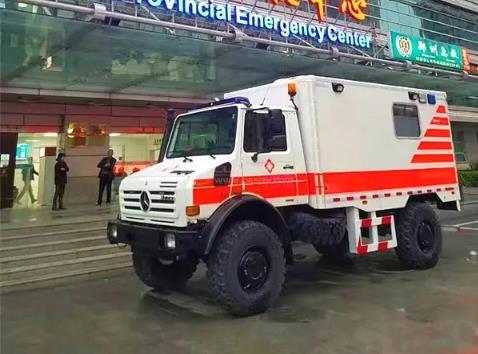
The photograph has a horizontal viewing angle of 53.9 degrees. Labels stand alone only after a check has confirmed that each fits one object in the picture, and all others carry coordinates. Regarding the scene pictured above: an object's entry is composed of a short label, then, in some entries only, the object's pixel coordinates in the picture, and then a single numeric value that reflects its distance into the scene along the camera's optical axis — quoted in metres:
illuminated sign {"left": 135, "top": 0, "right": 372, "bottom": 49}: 11.42
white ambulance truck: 5.75
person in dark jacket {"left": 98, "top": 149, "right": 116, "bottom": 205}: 13.73
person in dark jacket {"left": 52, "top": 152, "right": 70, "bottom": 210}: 12.78
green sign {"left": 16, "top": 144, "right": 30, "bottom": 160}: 15.29
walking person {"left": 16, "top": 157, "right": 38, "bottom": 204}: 15.52
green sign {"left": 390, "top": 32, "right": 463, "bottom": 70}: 15.82
